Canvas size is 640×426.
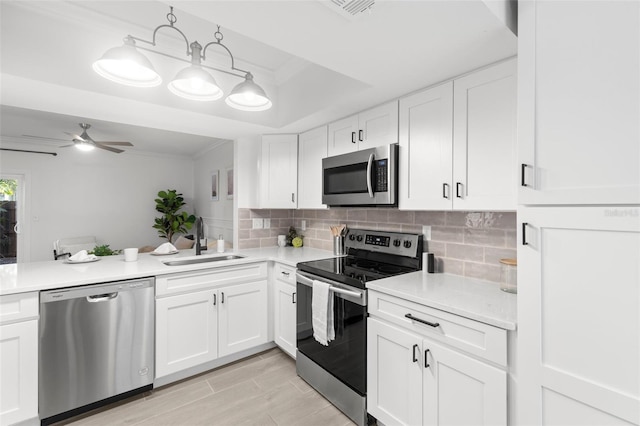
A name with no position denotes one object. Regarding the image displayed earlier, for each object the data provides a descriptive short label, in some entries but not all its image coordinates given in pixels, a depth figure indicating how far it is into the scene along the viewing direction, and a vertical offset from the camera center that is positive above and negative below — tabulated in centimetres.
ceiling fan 399 +96
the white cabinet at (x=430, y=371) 126 -77
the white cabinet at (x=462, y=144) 151 +41
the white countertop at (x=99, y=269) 180 -42
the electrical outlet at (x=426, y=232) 219 -14
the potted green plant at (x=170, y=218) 617 -12
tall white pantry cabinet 94 +1
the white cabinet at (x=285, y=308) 249 -84
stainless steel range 183 -65
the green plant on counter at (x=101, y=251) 455 -60
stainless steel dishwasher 181 -88
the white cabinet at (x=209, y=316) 222 -85
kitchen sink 256 -43
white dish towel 197 -68
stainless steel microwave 203 +27
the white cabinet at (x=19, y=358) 167 -85
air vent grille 112 +80
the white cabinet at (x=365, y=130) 208 +64
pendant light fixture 134 +69
